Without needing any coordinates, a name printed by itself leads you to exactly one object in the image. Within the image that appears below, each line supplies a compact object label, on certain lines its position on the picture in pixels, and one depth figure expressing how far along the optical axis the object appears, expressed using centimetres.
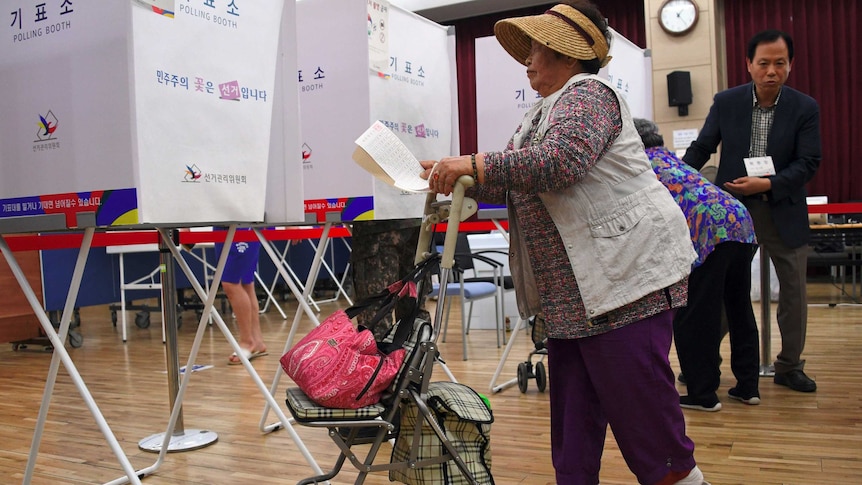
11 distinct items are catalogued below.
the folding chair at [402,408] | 164
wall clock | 885
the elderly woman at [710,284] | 299
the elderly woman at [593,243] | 157
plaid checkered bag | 181
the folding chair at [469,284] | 501
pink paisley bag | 165
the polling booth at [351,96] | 277
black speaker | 869
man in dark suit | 341
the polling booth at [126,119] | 198
